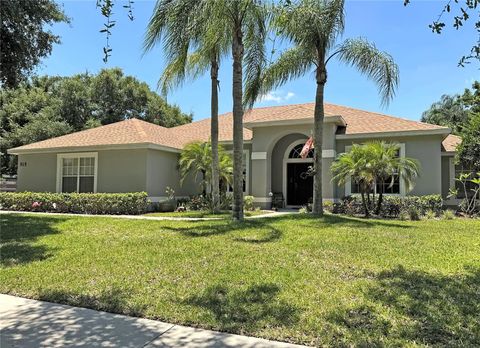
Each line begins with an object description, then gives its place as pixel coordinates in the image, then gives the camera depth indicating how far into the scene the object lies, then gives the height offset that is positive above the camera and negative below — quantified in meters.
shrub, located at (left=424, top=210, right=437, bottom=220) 15.72 -1.03
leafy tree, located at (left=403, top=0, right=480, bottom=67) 4.82 +2.10
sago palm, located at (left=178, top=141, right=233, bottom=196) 18.94 +1.26
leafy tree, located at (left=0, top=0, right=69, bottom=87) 12.38 +5.00
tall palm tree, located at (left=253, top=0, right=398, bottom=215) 13.34 +4.84
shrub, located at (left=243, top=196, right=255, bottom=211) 19.40 -0.79
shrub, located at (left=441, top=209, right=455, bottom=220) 15.73 -1.06
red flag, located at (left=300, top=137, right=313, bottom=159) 19.16 +1.97
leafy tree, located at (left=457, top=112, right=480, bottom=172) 17.73 +2.02
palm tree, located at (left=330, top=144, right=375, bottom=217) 14.95 +0.76
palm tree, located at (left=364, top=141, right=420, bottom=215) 14.87 +0.97
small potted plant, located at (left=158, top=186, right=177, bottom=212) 19.42 -0.84
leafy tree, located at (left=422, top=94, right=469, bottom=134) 39.22 +8.17
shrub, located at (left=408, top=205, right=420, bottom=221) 15.21 -0.97
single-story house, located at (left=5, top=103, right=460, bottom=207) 18.33 +1.61
